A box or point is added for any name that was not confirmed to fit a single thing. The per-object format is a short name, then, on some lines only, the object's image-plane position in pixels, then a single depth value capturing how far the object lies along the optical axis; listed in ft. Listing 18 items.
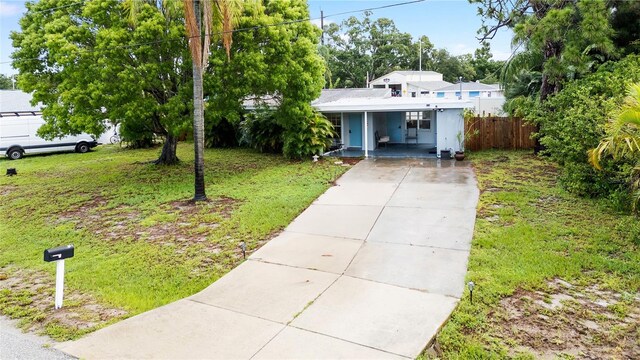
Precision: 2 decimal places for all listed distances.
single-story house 57.82
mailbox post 19.04
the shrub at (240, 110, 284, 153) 66.23
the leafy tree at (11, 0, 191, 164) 40.42
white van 71.61
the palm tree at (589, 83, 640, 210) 19.33
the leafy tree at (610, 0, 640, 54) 43.78
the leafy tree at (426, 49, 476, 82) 196.34
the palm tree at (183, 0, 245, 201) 34.32
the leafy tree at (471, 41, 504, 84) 179.83
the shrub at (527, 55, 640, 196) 31.40
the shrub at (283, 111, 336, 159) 58.70
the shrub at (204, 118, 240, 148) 75.82
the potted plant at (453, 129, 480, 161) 55.54
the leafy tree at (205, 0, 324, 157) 44.55
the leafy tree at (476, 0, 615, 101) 37.88
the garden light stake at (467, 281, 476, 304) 18.34
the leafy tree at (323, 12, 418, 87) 173.88
